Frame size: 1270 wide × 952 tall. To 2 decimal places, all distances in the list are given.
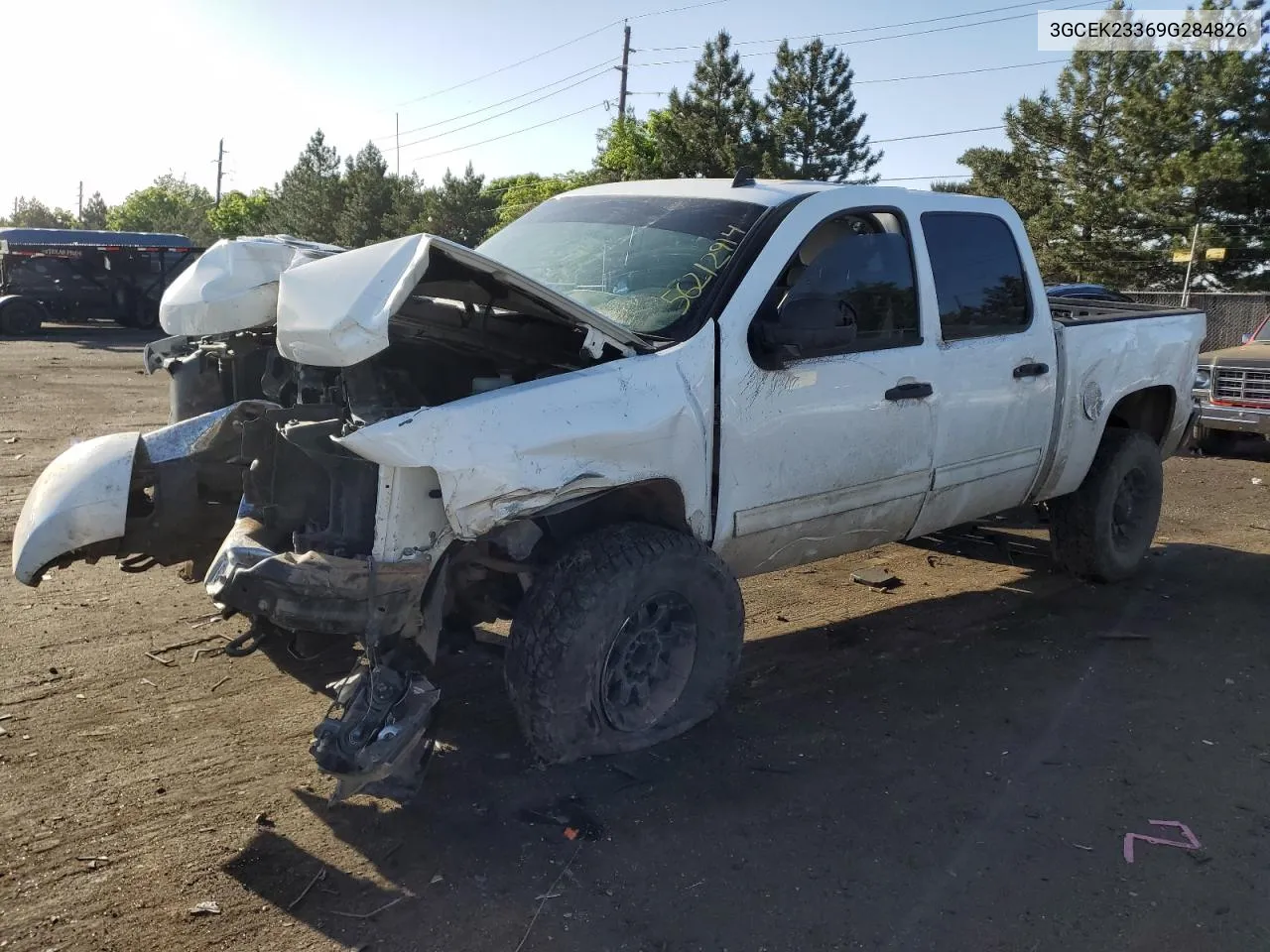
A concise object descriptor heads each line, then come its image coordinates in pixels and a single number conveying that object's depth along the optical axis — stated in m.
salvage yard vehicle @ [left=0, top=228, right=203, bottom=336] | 26.12
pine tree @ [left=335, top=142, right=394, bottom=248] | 53.19
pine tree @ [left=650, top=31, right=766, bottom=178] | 37.75
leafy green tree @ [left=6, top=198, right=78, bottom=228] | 85.50
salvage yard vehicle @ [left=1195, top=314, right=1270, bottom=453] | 10.91
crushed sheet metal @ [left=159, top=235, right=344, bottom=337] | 4.00
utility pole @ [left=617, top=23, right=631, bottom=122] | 46.69
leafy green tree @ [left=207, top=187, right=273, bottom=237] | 65.00
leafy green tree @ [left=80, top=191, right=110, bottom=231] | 98.00
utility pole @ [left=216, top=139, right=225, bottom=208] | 89.44
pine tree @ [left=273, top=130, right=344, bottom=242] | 56.19
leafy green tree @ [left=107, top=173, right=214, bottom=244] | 86.00
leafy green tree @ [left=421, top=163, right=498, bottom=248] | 50.53
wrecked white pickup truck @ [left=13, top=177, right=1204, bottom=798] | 3.24
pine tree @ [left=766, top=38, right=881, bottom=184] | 43.44
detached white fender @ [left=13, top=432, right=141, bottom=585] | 3.54
